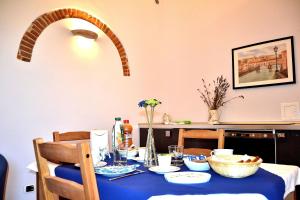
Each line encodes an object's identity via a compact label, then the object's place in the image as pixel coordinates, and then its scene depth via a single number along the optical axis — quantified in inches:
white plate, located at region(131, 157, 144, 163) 59.9
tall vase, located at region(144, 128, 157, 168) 54.7
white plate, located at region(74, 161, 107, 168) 55.1
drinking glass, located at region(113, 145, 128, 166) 57.1
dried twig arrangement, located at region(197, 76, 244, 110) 124.6
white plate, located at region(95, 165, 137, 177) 45.2
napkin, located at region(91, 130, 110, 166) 63.4
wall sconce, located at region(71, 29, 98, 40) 113.5
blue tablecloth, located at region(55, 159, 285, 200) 36.0
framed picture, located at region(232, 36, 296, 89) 107.4
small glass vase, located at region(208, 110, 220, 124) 117.7
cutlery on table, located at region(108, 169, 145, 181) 43.6
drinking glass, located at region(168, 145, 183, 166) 55.4
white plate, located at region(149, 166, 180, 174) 46.1
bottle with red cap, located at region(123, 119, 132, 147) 69.2
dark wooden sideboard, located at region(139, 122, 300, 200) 87.7
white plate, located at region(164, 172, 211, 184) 39.2
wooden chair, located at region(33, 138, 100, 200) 34.6
